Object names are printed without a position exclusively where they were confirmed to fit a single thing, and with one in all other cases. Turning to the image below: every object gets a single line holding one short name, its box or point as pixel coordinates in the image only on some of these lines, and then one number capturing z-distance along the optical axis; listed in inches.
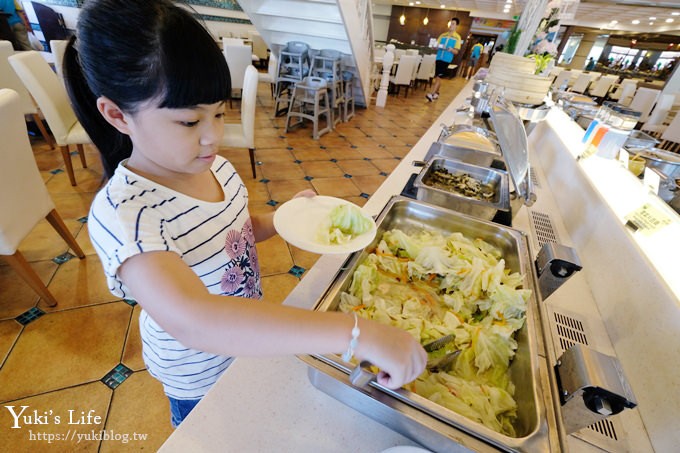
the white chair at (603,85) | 389.3
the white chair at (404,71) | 313.7
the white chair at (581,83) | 396.0
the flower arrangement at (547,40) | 110.5
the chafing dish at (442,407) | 22.0
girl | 20.1
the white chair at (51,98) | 95.7
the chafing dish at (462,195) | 52.2
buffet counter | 24.9
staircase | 174.6
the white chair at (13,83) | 121.0
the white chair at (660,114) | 236.2
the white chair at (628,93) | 330.0
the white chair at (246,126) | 115.7
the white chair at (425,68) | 388.2
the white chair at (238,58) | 197.3
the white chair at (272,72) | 236.5
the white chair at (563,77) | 372.8
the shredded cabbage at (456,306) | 27.0
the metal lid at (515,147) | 51.2
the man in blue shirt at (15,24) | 159.8
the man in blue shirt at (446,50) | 304.9
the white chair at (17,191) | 60.2
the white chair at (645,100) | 281.0
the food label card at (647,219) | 38.6
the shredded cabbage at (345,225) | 35.4
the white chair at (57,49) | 124.4
